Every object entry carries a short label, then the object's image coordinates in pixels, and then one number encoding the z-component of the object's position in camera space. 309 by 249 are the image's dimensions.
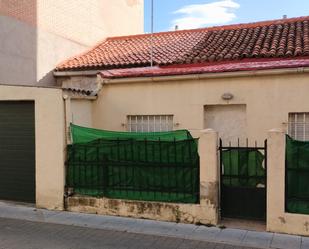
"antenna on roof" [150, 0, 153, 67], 12.73
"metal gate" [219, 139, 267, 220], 7.16
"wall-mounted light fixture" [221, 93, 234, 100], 9.37
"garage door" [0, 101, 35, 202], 8.85
